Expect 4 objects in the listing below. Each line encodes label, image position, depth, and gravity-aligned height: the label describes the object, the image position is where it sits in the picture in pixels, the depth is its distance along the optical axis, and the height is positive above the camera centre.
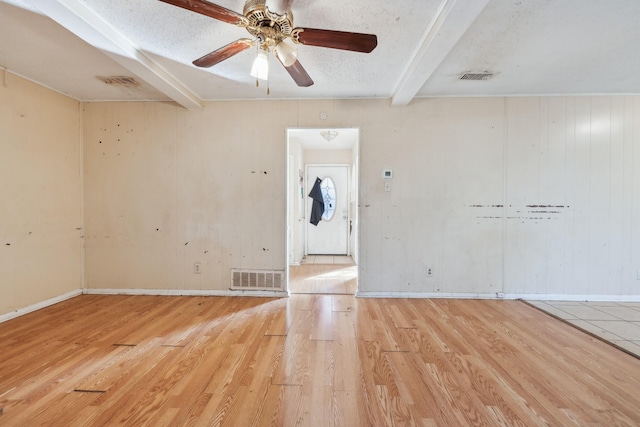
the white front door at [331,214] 5.97 -0.11
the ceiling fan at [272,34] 1.41 +1.09
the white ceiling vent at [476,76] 2.58 +1.34
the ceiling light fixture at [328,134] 4.16 +1.24
